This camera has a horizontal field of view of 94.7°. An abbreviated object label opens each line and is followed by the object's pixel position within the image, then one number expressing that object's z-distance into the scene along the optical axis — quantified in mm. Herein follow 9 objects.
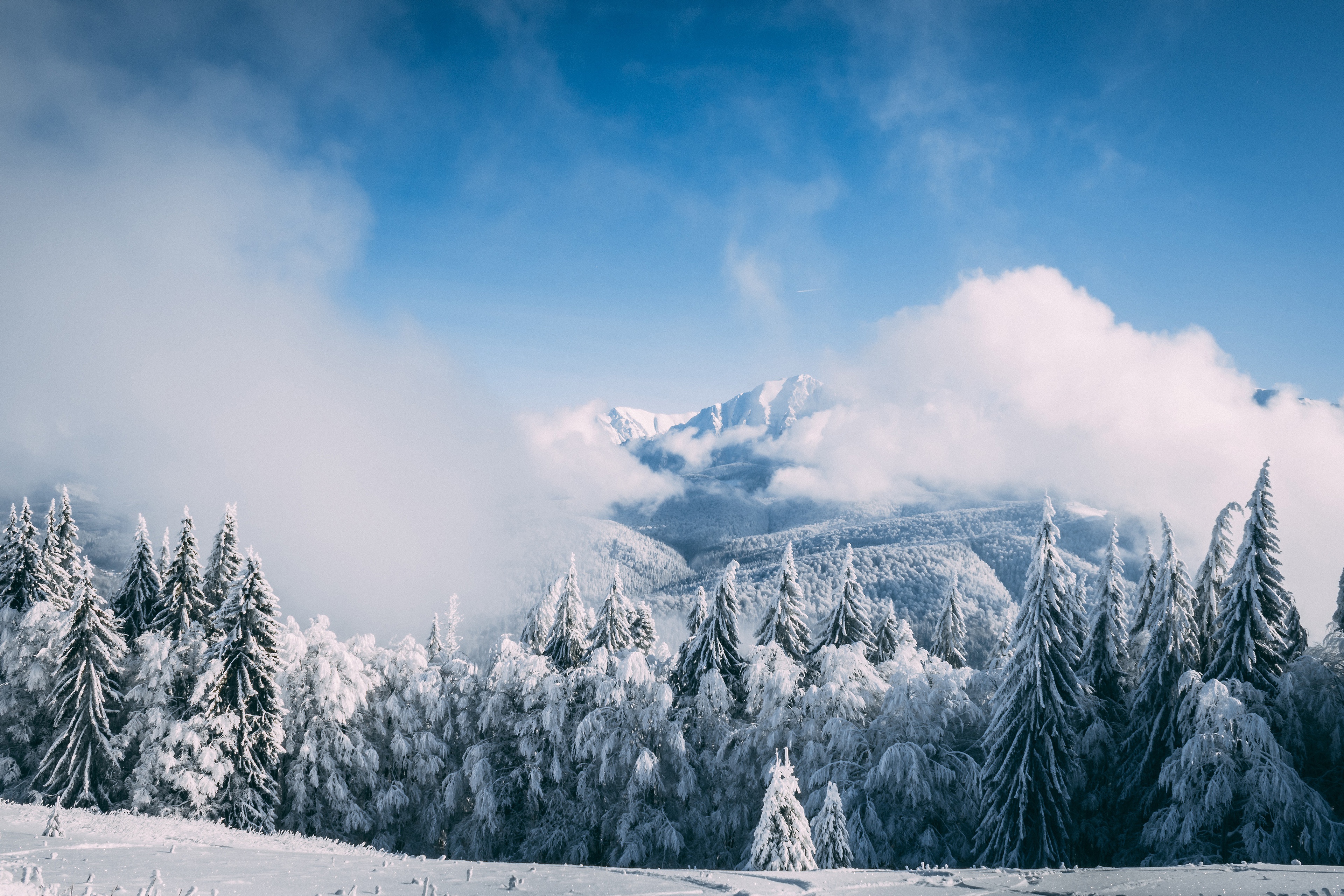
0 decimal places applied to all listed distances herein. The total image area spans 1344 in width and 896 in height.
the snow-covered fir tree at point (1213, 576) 24703
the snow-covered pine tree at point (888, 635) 43031
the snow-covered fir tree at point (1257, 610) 21625
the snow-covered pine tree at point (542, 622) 45469
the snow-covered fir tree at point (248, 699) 25531
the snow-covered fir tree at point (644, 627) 42406
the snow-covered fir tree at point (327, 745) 27750
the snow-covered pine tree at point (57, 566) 33594
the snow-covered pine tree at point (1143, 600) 26609
